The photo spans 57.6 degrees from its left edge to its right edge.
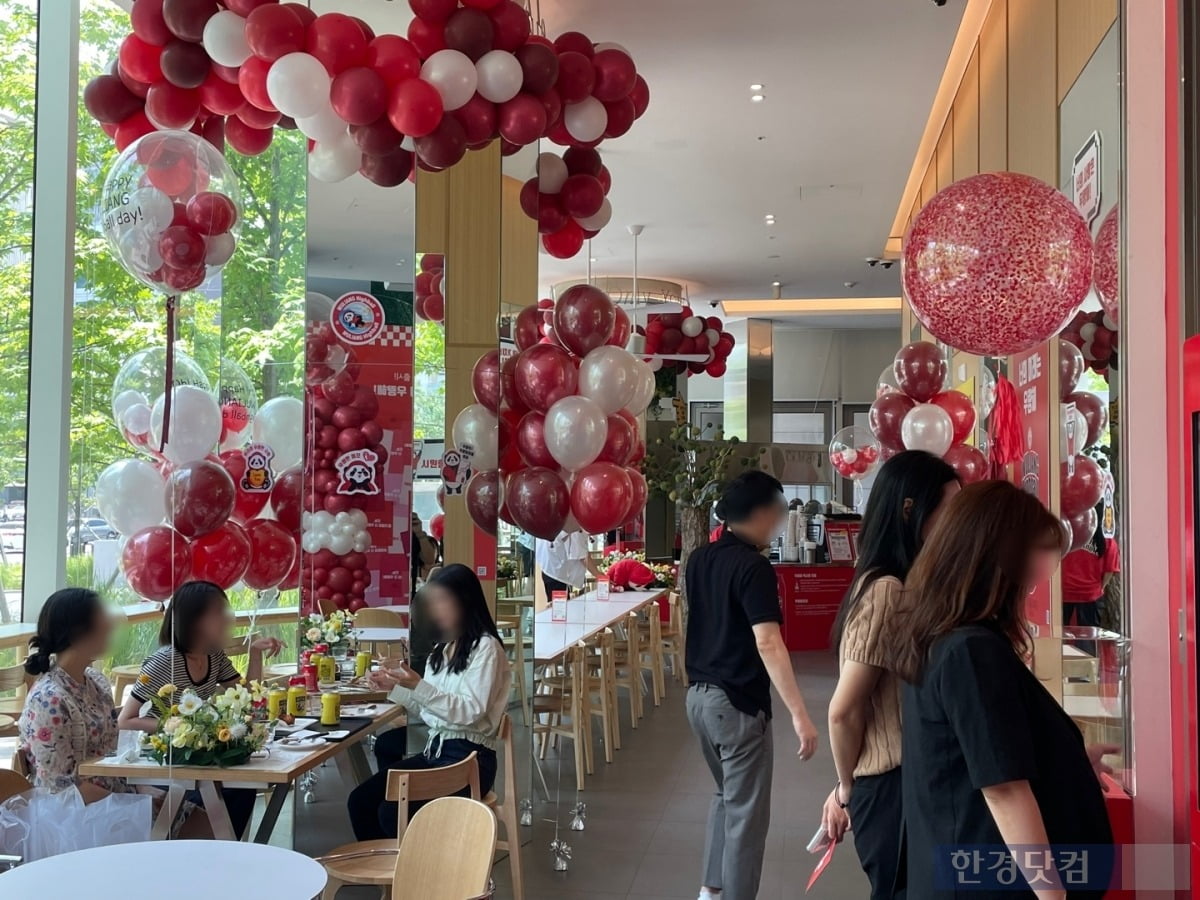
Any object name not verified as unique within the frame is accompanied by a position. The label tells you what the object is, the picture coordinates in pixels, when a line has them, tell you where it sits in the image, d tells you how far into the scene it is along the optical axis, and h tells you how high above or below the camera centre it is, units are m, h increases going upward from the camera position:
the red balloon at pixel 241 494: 4.98 -0.11
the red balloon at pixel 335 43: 4.02 +1.58
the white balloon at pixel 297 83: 3.94 +1.41
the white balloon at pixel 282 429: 5.21 +0.20
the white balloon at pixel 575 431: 4.65 +0.18
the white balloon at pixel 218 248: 3.85 +0.79
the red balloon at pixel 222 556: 4.56 -0.36
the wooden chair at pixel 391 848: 3.46 -1.22
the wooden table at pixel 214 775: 3.68 -1.03
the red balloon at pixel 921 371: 6.31 +0.61
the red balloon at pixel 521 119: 4.21 +1.37
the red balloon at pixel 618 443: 4.92 +0.14
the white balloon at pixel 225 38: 4.08 +1.62
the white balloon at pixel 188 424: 4.26 +0.19
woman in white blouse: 4.32 -0.85
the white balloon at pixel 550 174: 5.18 +1.43
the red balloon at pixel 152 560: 4.30 -0.35
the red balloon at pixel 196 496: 4.30 -0.10
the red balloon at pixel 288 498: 5.18 -0.13
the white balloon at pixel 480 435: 5.00 +0.18
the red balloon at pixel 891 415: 6.40 +0.36
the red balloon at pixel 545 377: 4.76 +0.42
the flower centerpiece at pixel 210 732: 3.74 -0.90
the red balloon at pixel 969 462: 5.64 +0.08
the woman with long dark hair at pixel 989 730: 1.77 -0.42
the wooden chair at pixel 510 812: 4.42 -1.40
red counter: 12.03 -1.35
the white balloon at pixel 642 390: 4.91 +0.38
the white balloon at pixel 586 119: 4.59 +1.50
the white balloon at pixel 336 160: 4.43 +1.30
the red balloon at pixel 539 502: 4.74 -0.12
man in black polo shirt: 3.78 -0.67
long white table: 6.30 -1.00
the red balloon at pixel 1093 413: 3.60 +0.22
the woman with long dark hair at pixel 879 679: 2.57 -0.48
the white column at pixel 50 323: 5.88 +0.79
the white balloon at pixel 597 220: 5.36 +1.25
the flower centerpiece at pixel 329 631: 5.46 -0.80
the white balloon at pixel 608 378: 4.75 +0.42
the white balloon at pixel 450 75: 4.04 +1.47
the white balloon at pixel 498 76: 4.11 +1.50
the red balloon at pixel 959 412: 6.20 +0.37
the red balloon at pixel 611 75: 4.59 +1.68
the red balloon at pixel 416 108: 3.95 +1.32
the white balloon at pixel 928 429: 5.93 +0.26
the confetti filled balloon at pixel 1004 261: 3.18 +0.64
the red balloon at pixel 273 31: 3.97 +1.61
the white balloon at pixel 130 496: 4.28 -0.10
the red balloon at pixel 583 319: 4.82 +0.69
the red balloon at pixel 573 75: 4.48 +1.64
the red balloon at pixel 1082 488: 3.65 -0.04
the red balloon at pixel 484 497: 4.94 -0.11
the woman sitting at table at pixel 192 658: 4.30 -0.78
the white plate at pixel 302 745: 4.00 -1.01
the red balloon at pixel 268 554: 4.93 -0.37
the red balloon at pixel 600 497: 4.70 -0.10
